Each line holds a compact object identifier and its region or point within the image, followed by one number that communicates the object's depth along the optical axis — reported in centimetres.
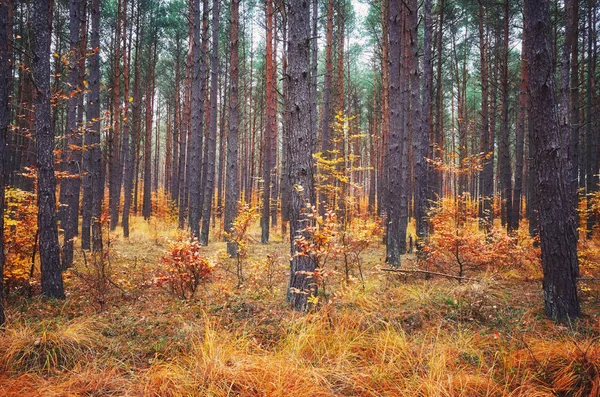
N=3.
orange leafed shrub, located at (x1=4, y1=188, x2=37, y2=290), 519
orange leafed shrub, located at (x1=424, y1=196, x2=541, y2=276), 659
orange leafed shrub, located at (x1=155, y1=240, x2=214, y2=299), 535
